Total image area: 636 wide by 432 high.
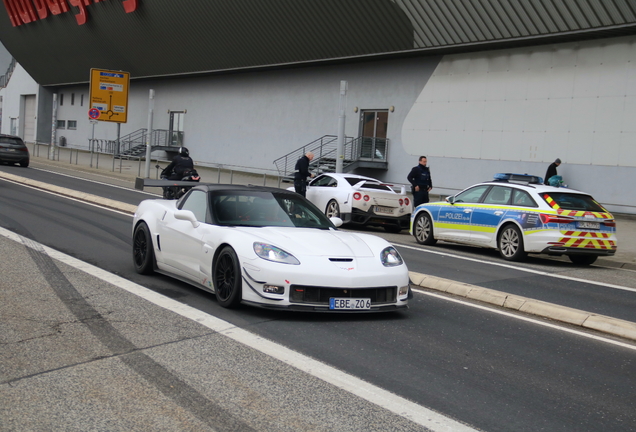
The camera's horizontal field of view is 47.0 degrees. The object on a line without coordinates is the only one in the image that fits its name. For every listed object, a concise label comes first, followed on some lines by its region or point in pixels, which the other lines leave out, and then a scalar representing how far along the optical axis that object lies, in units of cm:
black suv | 3500
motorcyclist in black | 1977
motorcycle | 1966
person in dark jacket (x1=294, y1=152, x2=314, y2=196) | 1992
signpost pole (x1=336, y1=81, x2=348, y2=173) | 2328
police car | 1332
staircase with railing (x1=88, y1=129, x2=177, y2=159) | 4703
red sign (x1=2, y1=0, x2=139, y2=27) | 4572
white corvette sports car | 690
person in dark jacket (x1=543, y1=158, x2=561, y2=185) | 2411
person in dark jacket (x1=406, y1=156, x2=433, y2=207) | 1939
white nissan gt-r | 1845
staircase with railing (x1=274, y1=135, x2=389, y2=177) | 3209
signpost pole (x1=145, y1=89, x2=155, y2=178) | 3348
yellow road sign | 3925
